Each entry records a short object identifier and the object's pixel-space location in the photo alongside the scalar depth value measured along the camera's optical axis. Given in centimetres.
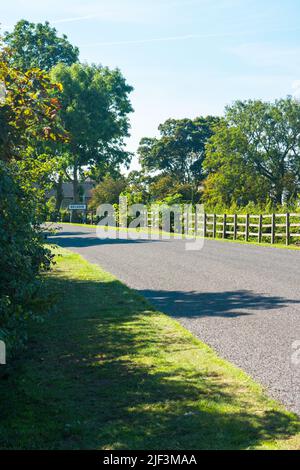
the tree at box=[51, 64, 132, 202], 6316
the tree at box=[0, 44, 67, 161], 808
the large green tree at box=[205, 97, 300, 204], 7162
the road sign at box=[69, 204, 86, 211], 6412
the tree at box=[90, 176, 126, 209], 8000
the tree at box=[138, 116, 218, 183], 9650
